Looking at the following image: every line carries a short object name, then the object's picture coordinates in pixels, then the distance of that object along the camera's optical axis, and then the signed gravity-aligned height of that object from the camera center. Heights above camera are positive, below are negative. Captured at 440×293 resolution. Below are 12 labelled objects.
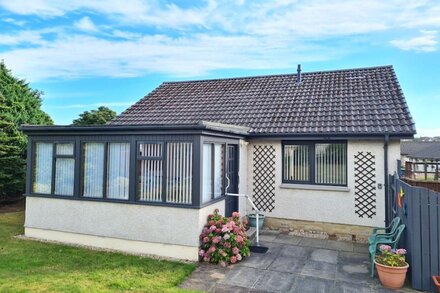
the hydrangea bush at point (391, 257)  5.82 -1.91
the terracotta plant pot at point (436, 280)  5.21 -2.12
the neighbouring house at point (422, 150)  37.59 +1.40
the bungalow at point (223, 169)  7.44 -0.32
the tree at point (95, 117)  23.05 +3.16
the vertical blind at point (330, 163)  9.66 -0.13
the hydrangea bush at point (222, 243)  6.99 -2.00
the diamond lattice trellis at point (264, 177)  10.32 -0.63
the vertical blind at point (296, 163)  10.15 -0.14
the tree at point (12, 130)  13.30 +1.24
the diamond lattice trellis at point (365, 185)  9.16 -0.78
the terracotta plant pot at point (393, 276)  5.69 -2.20
